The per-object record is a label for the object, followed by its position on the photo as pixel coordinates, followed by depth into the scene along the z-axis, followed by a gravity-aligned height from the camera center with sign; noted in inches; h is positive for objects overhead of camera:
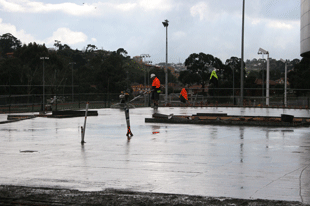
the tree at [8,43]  5782.5 +769.0
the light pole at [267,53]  1770.7 +162.5
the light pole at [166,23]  2101.0 +375.5
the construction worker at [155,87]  977.4 +28.4
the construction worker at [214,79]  2234.0 +109.6
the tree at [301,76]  3193.9 +193.2
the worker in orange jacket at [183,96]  1603.1 +13.0
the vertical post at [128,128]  569.4 -40.3
